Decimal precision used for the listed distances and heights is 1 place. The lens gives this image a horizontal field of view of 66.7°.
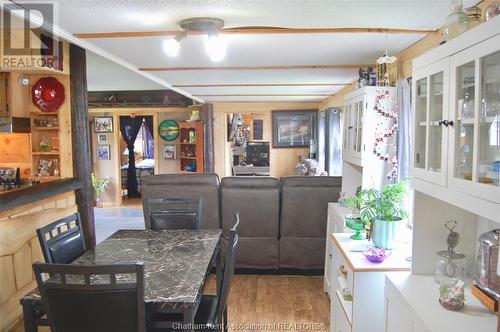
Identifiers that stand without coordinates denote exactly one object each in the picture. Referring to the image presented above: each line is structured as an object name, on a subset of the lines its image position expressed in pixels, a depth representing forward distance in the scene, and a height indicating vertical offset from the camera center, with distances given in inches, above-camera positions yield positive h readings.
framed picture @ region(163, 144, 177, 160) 335.6 -5.9
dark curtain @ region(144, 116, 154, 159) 370.5 +4.1
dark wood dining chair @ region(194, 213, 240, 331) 78.6 -36.5
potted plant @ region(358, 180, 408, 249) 94.7 -18.3
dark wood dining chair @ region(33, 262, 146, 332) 60.1 -25.6
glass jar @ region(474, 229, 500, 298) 63.1 -20.8
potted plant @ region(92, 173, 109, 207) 315.0 -35.6
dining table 67.5 -27.0
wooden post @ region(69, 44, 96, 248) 152.6 +5.7
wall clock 332.5 +12.6
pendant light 110.9 +24.3
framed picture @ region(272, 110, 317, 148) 336.8 +13.0
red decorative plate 160.2 +21.4
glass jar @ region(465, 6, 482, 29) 61.7 +20.0
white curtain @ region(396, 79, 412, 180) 104.7 +2.5
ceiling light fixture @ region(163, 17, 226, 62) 92.0 +27.9
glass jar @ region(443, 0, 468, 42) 62.4 +19.8
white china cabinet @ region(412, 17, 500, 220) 51.8 +3.2
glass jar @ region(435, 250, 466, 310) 72.8 -24.6
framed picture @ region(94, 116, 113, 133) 325.1 +17.0
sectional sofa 159.2 -28.7
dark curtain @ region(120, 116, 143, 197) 361.4 +14.0
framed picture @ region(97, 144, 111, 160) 324.5 -7.8
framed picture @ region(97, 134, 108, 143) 325.7 +5.0
